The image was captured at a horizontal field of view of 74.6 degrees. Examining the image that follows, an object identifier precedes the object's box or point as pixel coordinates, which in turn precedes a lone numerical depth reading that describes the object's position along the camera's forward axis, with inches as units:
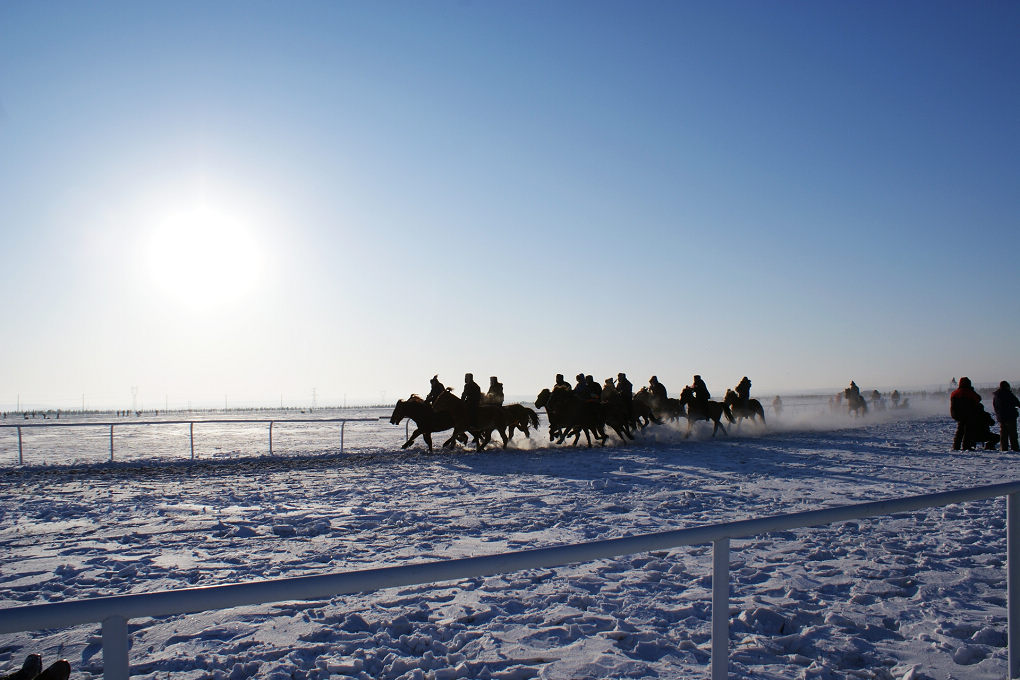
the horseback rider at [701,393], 872.9
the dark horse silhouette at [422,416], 738.2
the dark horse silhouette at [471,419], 748.0
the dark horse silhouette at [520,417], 818.8
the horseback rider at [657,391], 912.3
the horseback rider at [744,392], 976.9
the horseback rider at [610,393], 827.1
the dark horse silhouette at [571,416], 791.1
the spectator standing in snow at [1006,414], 651.5
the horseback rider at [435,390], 770.2
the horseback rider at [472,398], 759.7
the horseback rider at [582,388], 820.0
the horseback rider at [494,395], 817.5
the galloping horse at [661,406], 900.0
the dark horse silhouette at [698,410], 888.3
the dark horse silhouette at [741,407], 980.6
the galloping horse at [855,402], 1315.2
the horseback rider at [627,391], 841.5
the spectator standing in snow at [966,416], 655.8
